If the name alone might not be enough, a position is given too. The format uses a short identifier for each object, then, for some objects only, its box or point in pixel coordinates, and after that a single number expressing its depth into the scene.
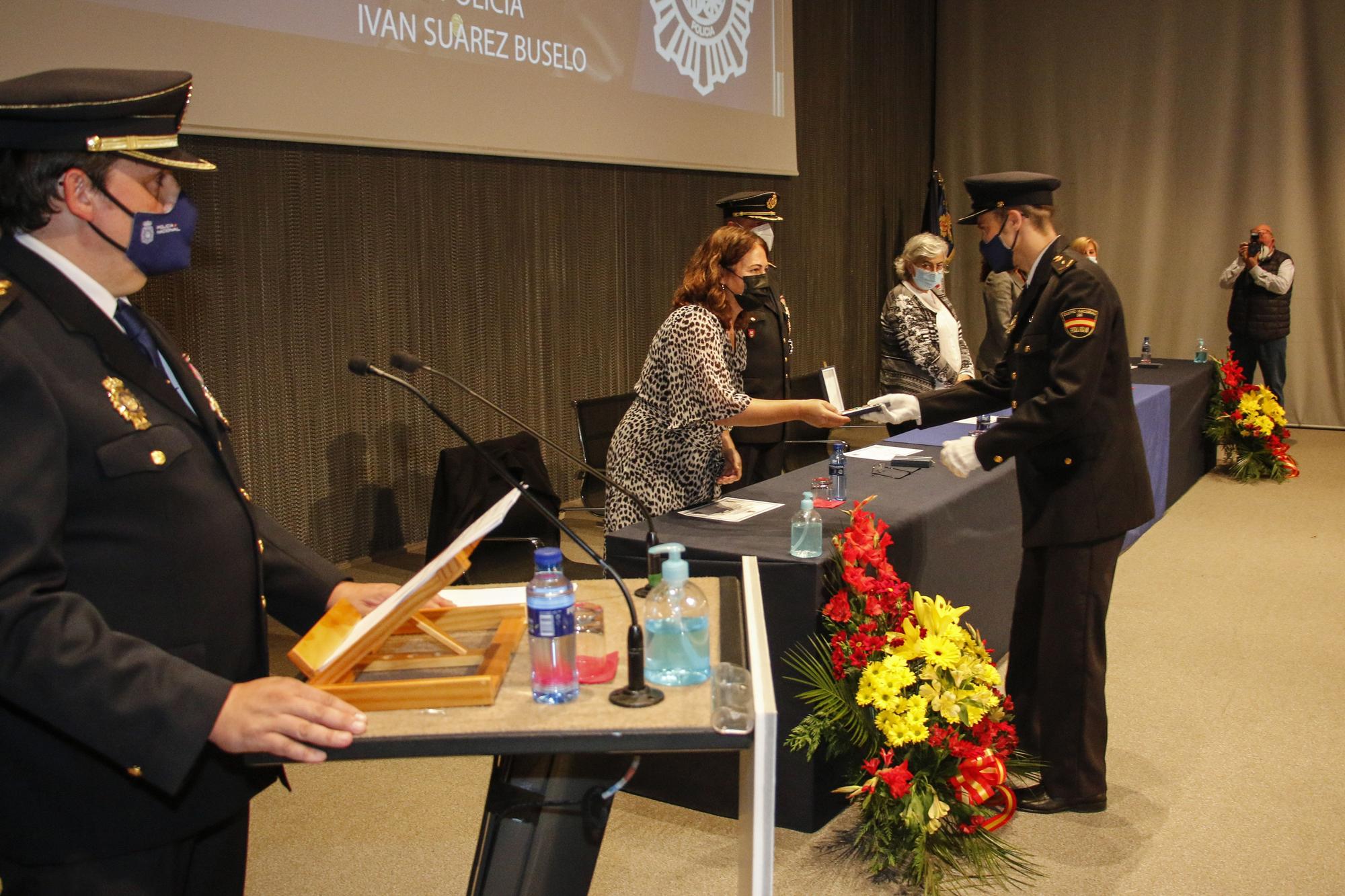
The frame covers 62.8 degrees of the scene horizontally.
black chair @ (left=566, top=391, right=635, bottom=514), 4.47
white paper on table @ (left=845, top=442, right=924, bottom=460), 3.86
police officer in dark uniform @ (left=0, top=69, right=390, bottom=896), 1.08
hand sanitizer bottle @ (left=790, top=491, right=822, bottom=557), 2.60
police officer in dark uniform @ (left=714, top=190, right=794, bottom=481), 4.18
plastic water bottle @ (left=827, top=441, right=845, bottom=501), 3.14
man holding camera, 8.19
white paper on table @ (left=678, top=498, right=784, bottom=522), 2.95
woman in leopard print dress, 3.05
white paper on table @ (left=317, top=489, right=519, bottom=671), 1.24
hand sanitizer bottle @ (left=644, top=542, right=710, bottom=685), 1.35
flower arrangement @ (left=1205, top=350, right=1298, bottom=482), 6.99
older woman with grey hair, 4.99
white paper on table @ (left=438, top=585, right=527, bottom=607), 1.67
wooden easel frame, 1.25
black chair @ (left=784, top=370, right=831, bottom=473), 5.45
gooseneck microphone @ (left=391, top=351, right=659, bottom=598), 1.54
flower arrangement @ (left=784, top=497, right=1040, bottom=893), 2.45
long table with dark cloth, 2.59
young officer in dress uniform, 2.61
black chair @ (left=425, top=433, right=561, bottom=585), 3.74
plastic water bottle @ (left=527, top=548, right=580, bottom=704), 1.26
